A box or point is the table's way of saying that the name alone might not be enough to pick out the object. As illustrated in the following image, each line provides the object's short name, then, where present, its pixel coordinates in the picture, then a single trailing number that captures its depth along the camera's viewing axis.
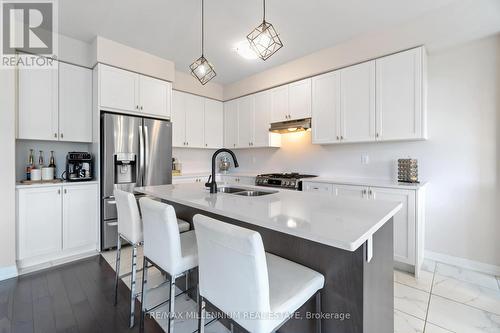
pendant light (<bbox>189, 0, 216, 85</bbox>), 2.13
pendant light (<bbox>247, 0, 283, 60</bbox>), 1.65
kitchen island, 0.98
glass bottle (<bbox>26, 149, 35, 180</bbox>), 2.83
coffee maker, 2.84
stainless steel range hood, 3.45
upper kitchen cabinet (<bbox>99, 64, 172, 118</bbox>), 2.96
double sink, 2.03
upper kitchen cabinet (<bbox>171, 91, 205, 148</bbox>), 4.09
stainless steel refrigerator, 2.94
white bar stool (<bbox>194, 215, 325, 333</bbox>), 0.85
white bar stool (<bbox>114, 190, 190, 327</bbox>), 1.69
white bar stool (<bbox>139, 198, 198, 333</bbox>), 1.28
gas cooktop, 3.21
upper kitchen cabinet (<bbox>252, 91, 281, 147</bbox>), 3.99
